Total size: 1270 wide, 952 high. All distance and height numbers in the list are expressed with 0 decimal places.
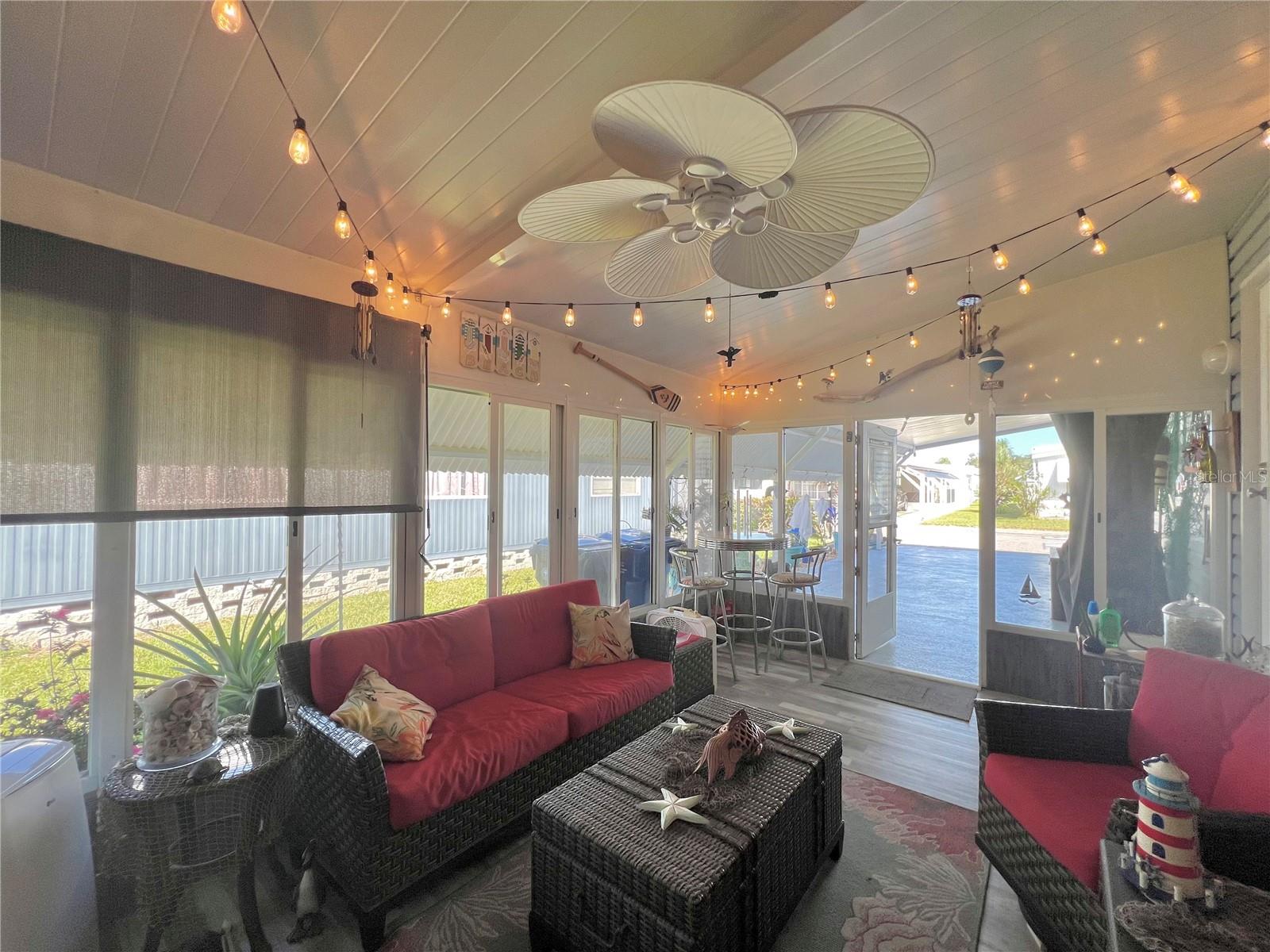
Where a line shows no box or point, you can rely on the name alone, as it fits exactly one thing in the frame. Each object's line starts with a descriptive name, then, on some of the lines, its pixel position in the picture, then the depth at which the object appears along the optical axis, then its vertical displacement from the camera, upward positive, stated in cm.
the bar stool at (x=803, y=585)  426 -90
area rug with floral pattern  173 -157
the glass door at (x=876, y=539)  463 -56
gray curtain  363 -32
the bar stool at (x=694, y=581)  427 -88
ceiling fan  100 +73
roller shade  173 +34
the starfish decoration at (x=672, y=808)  159 -105
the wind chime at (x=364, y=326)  245 +75
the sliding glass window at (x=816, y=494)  481 -14
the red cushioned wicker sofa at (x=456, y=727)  173 -109
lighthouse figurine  115 -84
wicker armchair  127 -101
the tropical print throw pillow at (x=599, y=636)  301 -95
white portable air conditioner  137 -110
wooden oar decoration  426 +78
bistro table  430 -62
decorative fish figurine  182 -99
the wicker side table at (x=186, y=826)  155 -110
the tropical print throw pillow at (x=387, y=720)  194 -94
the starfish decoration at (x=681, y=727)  213 -105
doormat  360 -161
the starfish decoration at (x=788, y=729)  216 -107
